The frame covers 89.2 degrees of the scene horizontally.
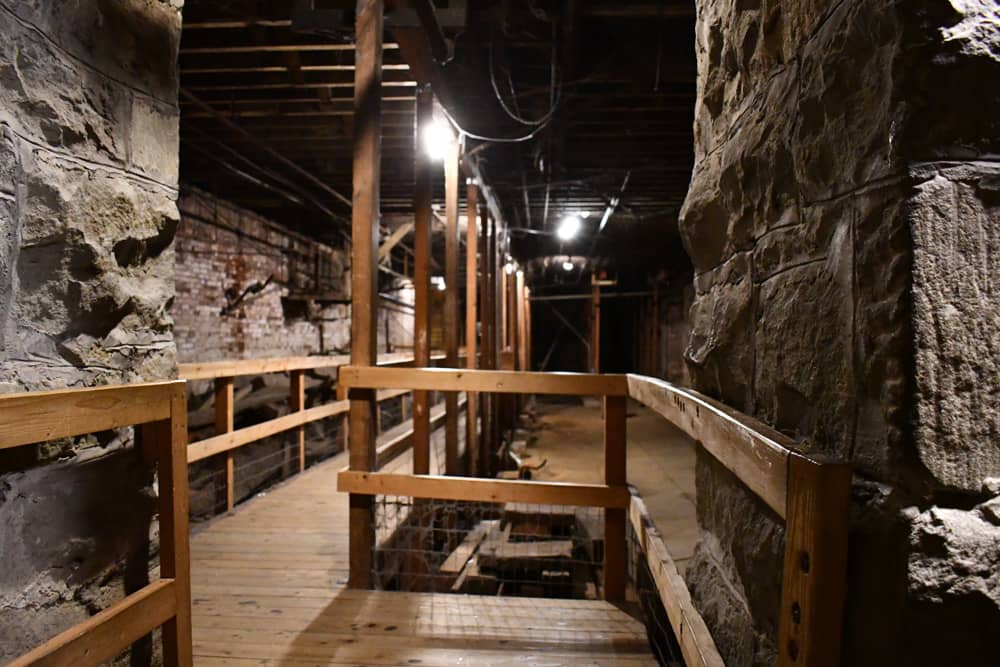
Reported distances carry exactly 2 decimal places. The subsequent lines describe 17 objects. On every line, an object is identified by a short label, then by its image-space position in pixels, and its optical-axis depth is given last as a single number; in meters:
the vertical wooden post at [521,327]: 12.17
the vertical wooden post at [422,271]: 4.13
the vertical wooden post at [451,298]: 5.03
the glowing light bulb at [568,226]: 9.54
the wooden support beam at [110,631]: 1.05
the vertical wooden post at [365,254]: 2.54
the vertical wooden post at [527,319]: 14.28
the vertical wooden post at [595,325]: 11.29
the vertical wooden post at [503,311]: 9.43
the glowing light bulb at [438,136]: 4.15
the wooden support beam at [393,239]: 8.27
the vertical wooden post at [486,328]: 7.08
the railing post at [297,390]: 4.86
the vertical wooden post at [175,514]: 1.43
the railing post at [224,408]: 3.91
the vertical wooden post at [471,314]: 6.01
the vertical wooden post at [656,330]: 12.83
